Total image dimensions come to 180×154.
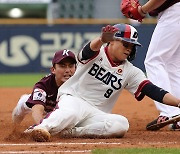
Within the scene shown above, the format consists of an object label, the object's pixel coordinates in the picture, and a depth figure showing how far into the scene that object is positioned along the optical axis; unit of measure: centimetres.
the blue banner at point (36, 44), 3231
